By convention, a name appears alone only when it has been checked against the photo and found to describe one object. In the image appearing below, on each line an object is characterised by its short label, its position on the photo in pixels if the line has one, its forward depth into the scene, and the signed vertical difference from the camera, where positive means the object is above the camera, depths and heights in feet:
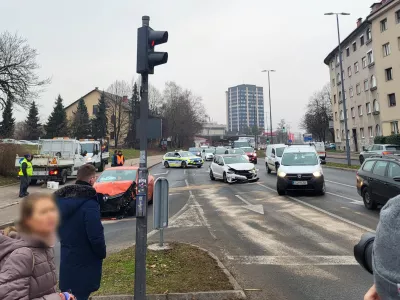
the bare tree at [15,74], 96.12 +23.06
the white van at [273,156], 75.01 -3.07
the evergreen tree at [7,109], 96.22 +13.83
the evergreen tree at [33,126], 232.94 +19.26
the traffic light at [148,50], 14.53 +4.20
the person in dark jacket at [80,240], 10.55 -2.76
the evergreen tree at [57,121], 212.64 +20.59
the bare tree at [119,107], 242.99 +31.35
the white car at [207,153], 161.21 -3.64
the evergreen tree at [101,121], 237.45 +21.11
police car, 114.52 -4.32
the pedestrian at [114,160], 68.83 -2.00
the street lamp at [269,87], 171.02 +28.07
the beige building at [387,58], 126.36 +30.23
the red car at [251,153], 116.47 -3.21
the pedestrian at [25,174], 47.52 -2.76
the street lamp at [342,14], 86.94 +31.94
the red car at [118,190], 33.78 -4.00
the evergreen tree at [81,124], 213.66 +18.10
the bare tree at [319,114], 262.06 +20.32
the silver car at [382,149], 86.15 -3.23
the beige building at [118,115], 242.78 +25.47
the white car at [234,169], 61.52 -4.49
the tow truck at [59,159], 61.82 -1.19
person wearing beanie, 4.52 -1.58
